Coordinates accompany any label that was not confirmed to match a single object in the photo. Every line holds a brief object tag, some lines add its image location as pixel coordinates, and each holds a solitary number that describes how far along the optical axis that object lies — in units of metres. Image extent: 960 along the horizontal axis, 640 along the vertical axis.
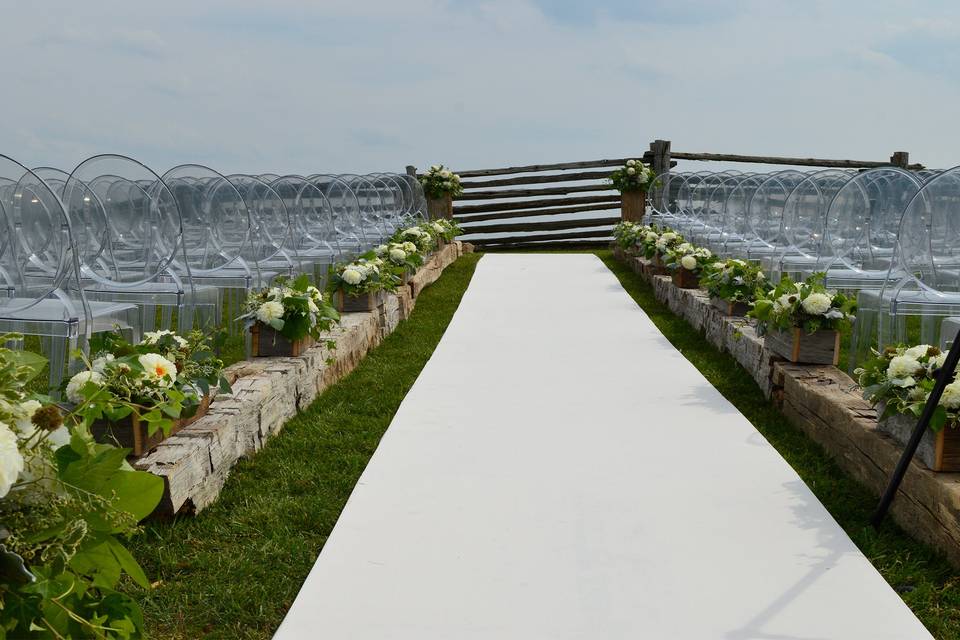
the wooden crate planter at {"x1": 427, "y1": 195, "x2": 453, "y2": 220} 15.37
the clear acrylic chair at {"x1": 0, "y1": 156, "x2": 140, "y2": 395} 3.68
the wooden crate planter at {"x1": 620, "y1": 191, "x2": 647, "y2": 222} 15.00
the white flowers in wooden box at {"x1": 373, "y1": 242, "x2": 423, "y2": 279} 7.09
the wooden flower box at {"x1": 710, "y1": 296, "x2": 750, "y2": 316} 5.74
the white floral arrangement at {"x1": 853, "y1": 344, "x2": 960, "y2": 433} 2.78
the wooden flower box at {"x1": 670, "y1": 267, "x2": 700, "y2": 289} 7.35
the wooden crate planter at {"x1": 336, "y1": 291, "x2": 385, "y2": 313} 5.85
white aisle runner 2.24
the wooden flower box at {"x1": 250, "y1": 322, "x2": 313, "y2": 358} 4.26
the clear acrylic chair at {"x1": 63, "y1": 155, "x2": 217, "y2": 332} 4.56
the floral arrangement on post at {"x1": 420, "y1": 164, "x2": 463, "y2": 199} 14.94
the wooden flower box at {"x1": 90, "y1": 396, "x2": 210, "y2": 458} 2.80
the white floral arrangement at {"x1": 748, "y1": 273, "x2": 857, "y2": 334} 4.19
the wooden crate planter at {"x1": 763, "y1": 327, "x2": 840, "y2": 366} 4.22
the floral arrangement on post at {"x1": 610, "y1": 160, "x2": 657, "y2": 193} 14.59
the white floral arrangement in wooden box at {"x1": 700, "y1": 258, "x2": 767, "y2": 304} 5.59
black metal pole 2.59
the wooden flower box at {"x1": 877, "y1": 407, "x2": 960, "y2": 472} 2.73
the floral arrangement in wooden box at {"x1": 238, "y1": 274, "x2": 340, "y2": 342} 4.16
